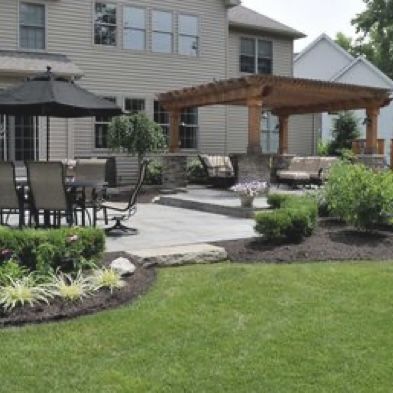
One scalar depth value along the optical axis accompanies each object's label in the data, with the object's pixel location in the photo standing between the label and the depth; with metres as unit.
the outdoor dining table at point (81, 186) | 8.77
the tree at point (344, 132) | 26.42
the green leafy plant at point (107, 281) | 5.57
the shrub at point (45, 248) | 5.74
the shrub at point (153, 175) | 18.87
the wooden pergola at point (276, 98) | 15.27
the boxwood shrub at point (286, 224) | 7.95
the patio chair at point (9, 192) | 8.53
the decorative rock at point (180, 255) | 6.78
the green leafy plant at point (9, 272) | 5.33
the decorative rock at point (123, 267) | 6.05
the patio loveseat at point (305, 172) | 17.23
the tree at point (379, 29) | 45.62
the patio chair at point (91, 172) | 11.54
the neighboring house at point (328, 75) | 25.48
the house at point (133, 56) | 18.02
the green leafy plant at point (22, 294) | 5.00
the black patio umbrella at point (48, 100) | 8.59
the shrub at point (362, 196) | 8.56
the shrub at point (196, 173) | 19.48
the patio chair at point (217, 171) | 17.83
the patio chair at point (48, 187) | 8.05
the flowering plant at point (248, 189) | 11.75
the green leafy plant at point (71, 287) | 5.22
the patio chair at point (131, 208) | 9.27
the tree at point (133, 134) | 17.20
